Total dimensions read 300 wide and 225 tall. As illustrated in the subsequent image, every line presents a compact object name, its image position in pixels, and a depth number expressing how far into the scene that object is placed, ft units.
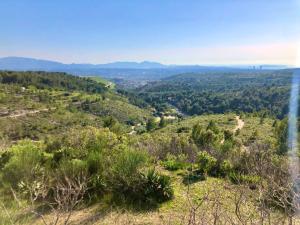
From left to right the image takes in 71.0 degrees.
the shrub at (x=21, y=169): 16.29
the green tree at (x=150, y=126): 159.57
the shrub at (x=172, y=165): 21.07
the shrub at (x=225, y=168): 19.83
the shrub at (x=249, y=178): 16.25
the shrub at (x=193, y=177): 18.44
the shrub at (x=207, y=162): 19.99
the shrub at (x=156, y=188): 15.34
